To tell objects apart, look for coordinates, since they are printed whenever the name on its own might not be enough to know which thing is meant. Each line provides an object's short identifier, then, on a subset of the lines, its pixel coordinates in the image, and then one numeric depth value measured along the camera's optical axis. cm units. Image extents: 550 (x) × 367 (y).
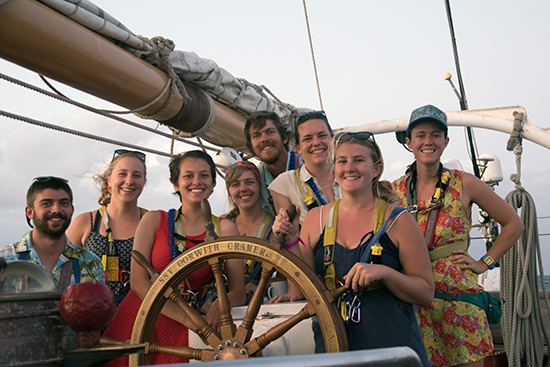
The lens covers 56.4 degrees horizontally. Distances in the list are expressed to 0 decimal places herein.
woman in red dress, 183
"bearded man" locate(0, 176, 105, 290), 200
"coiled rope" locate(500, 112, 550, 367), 274
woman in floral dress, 207
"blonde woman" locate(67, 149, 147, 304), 243
